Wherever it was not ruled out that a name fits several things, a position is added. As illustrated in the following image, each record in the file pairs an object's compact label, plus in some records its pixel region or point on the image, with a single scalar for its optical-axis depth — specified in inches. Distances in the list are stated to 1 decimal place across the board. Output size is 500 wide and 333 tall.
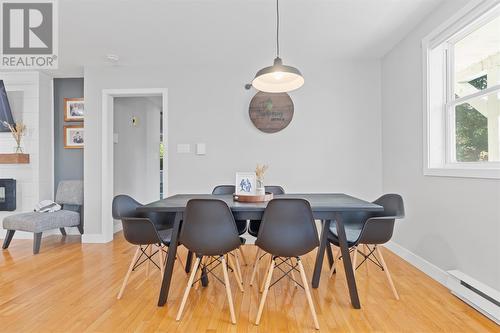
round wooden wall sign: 149.3
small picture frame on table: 92.3
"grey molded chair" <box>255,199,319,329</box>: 70.9
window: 82.3
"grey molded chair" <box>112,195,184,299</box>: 83.8
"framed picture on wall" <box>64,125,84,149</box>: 171.3
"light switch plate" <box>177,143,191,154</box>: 151.9
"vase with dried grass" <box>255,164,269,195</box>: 92.5
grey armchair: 135.2
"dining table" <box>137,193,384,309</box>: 78.6
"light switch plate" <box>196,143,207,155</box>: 151.1
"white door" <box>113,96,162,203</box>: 178.9
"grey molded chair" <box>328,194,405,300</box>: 82.7
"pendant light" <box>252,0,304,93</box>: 93.9
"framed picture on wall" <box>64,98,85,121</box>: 171.5
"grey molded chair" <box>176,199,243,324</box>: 72.6
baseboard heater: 73.0
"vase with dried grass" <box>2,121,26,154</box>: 158.9
